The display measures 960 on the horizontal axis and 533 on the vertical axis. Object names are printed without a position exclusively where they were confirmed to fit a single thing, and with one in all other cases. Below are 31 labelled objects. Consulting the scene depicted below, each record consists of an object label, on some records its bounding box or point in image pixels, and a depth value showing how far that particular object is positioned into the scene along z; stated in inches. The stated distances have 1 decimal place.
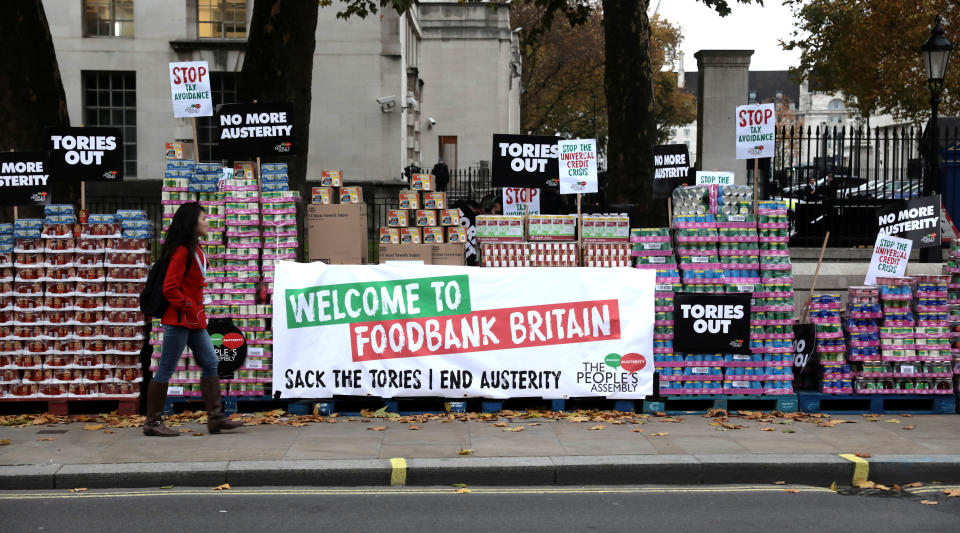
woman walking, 339.0
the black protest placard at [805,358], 392.2
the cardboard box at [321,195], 422.3
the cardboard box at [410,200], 425.7
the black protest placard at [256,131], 410.6
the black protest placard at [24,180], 406.0
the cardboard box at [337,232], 420.8
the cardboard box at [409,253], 418.6
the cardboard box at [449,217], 427.5
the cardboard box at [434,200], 427.2
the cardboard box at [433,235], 422.9
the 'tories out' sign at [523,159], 451.2
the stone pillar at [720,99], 745.6
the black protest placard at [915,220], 408.8
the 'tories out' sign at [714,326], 385.4
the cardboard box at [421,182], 431.2
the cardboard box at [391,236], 422.0
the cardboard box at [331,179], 432.5
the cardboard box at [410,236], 421.4
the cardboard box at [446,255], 421.4
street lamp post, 596.5
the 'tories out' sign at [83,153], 399.9
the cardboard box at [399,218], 422.3
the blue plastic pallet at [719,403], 385.7
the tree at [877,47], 1242.0
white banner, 382.0
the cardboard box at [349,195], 427.8
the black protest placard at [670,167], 540.7
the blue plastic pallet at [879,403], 388.5
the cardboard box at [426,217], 425.1
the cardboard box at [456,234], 425.7
